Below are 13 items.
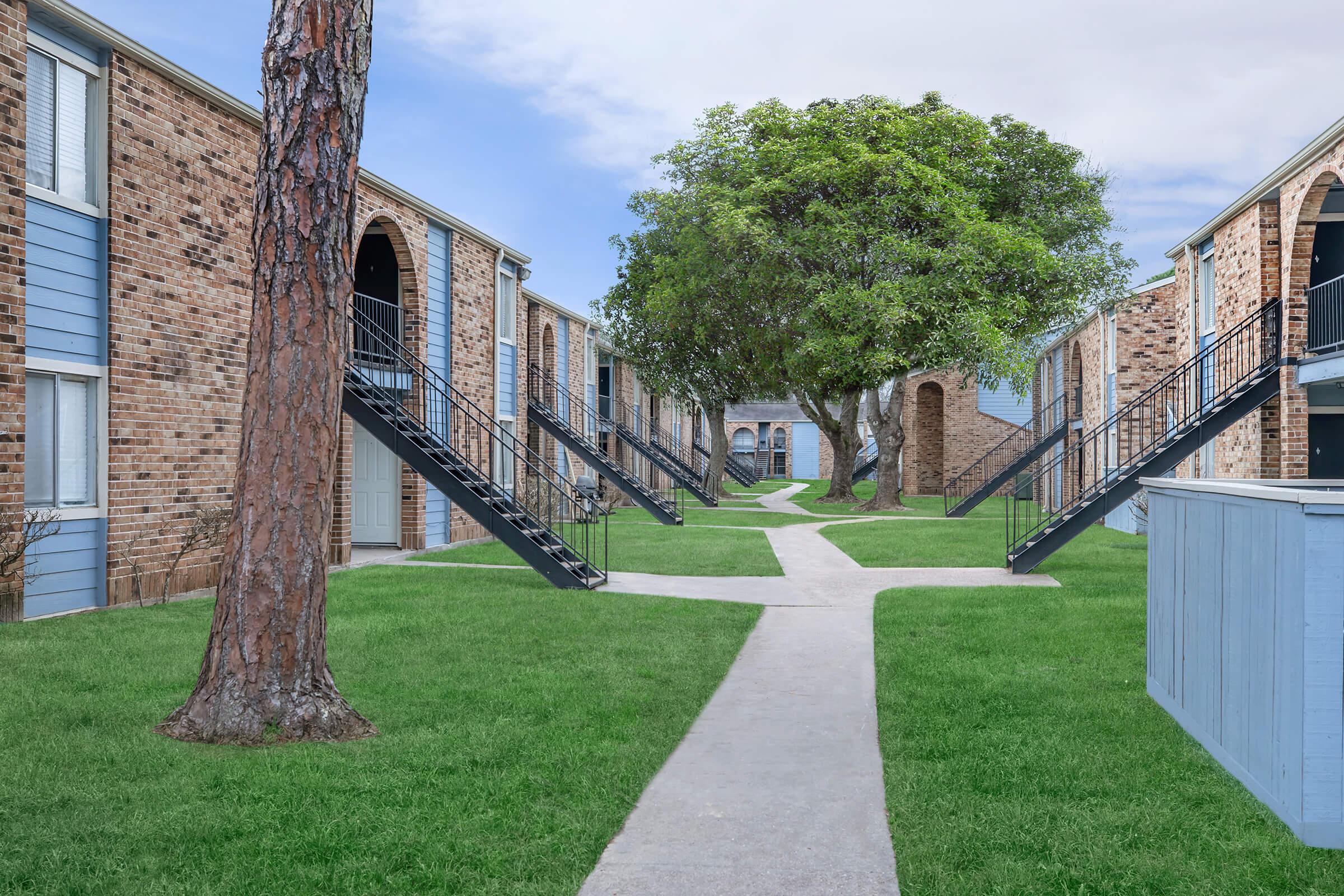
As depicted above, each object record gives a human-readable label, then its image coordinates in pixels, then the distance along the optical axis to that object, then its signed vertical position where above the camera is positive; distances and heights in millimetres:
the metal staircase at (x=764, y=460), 62688 -459
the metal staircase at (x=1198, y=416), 13508 +537
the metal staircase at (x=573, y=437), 22062 +320
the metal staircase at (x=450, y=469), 12070 -218
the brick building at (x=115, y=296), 9047 +1534
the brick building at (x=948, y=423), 37500 +1129
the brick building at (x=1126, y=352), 22109 +2277
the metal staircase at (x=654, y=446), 30094 +183
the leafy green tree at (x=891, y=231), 23234 +5243
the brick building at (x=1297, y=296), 13445 +2258
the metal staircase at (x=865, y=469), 50250 -819
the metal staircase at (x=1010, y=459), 26859 -162
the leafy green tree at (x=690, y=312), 26234 +3863
